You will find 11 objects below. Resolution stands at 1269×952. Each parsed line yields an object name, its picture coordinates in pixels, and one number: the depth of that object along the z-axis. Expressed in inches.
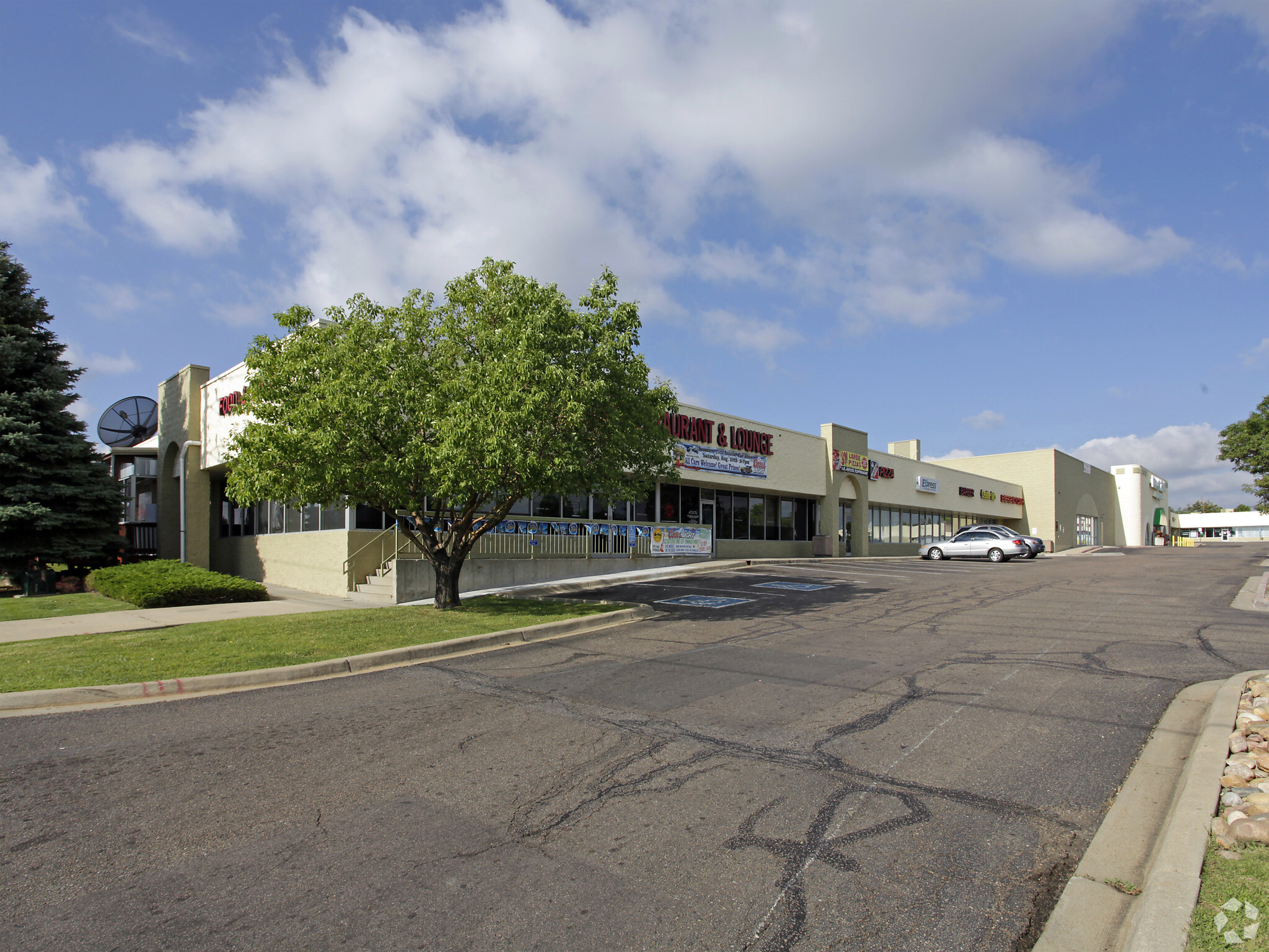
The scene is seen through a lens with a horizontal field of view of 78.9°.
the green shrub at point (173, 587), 642.8
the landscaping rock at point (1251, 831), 156.3
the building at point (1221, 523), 4474.2
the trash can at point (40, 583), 819.4
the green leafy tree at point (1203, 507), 6412.4
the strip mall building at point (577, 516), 785.6
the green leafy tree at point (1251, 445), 1284.4
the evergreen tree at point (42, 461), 823.7
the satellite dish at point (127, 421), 1243.8
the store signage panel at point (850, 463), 1428.4
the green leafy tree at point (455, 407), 500.4
